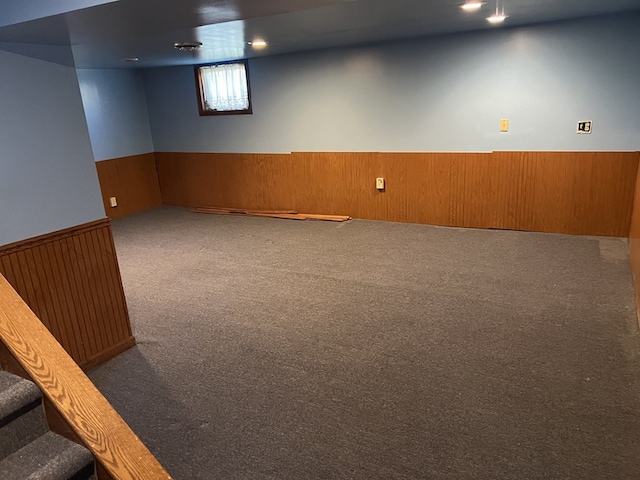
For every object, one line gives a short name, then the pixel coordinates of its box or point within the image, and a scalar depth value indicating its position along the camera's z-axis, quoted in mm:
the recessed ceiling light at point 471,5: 3199
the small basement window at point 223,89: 6148
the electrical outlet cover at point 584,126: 4418
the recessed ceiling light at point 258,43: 4469
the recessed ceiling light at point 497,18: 3777
